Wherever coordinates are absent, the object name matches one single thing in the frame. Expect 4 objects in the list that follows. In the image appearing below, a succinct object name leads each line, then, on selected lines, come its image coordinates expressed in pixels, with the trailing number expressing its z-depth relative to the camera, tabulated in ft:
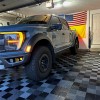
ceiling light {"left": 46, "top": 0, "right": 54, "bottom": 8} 16.52
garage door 23.29
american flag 23.99
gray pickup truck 7.79
